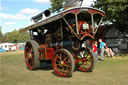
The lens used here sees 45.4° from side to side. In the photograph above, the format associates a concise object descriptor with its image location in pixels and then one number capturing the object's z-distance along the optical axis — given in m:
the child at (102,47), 10.38
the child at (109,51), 11.80
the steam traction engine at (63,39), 5.61
